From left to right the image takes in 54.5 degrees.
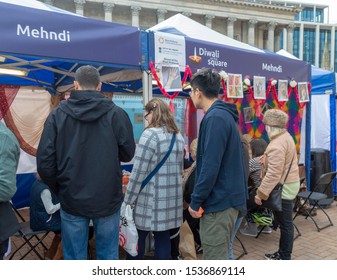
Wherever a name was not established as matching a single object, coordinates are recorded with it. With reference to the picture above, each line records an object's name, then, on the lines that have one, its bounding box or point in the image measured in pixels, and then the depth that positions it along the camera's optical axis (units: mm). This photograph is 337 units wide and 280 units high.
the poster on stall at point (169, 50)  3559
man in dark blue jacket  2031
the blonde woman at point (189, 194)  3141
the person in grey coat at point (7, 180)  1945
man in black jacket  2062
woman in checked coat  2574
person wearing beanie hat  3344
